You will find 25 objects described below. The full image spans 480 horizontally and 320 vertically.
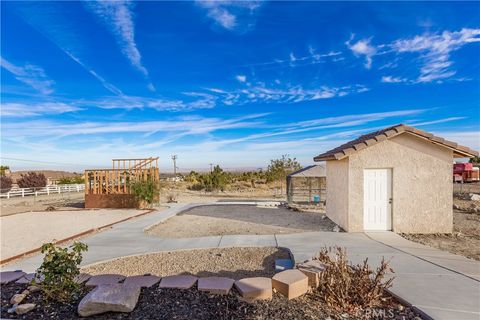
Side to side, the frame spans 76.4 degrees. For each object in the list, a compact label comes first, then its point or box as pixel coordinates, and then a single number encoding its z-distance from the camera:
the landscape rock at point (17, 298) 3.96
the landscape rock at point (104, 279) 4.47
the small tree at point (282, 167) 27.39
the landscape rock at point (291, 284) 3.98
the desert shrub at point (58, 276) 3.94
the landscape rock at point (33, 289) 4.24
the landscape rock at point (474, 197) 17.69
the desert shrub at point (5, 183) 30.46
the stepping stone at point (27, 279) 4.49
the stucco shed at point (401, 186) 9.41
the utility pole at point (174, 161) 49.88
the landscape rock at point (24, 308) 3.70
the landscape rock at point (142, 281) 4.35
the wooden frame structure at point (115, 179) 17.17
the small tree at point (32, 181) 31.19
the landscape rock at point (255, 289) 3.94
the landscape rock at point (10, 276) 4.68
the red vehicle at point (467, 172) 33.09
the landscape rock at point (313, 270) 4.24
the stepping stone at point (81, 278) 4.54
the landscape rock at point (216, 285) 4.11
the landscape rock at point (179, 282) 4.33
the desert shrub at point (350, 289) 3.77
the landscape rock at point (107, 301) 3.61
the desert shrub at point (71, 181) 37.33
